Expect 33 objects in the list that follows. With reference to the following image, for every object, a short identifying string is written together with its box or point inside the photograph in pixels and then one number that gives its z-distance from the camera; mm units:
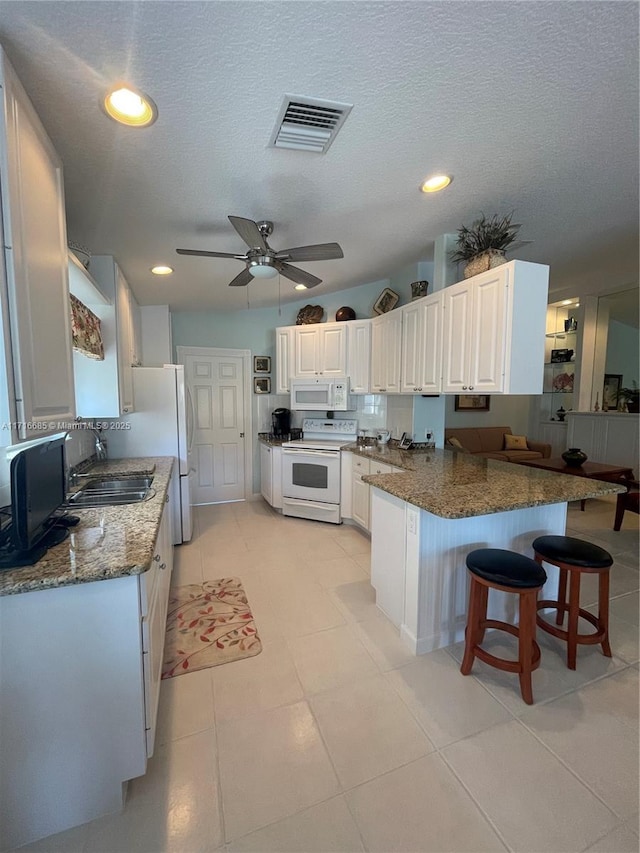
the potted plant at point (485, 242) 2275
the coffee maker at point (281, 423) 4688
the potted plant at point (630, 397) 4859
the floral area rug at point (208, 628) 1963
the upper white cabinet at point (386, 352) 3322
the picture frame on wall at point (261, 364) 4789
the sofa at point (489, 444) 5691
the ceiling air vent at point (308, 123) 1336
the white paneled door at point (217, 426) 4594
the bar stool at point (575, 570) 1821
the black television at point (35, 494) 1175
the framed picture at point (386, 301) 3703
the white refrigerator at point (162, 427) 3199
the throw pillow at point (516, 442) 5930
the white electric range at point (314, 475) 3840
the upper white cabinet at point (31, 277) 1027
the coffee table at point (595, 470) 3862
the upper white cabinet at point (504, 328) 2115
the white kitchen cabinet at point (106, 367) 2277
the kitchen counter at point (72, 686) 1100
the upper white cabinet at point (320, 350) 4008
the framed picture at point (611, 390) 5270
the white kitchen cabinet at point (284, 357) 4254
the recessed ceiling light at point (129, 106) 1231
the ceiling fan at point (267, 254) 2012
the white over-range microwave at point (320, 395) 3971
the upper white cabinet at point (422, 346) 2754
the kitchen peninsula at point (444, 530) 1857
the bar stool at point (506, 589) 1650
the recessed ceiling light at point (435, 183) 1893
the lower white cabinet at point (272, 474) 4211
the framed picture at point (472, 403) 6138
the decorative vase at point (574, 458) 4133
